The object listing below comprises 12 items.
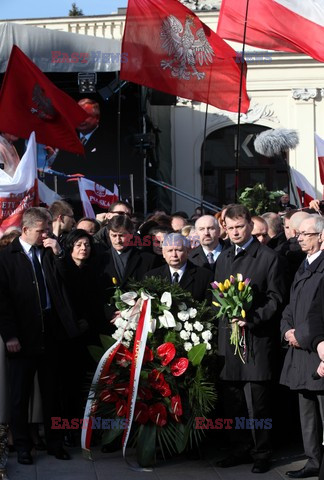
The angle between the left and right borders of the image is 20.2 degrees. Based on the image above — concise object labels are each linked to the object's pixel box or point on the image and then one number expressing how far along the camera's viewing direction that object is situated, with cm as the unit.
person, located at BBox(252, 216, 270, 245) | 880
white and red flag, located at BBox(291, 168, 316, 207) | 1367
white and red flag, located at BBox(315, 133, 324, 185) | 1268
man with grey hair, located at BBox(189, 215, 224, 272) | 838
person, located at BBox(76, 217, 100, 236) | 967
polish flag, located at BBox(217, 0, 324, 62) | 1141
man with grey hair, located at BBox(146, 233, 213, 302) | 757
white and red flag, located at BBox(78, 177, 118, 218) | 1272
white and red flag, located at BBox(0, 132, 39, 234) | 946
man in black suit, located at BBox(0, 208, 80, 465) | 718
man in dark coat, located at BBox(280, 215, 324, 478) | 667
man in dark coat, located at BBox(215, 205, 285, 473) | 704
